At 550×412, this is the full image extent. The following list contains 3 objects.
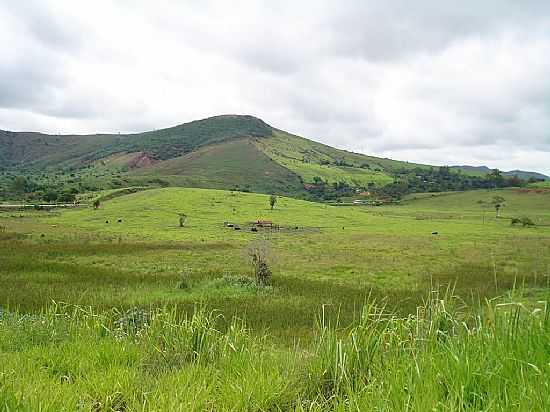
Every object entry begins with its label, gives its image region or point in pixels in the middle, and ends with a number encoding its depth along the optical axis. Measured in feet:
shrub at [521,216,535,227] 252.97
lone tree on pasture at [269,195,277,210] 307.58
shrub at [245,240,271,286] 86.07
